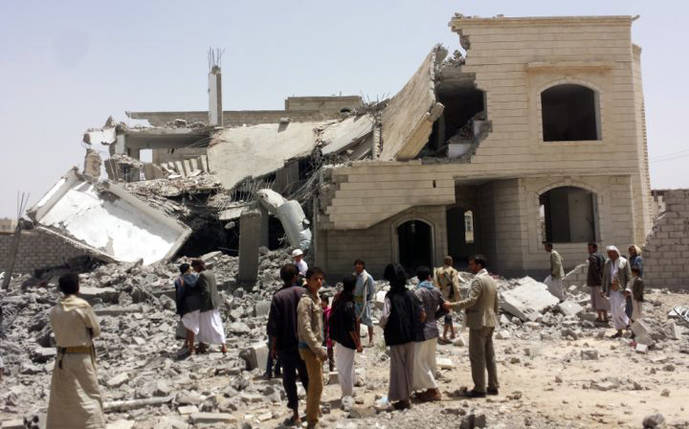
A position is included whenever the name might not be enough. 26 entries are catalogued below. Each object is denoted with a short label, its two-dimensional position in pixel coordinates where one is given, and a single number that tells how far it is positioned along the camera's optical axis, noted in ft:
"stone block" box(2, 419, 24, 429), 17.84
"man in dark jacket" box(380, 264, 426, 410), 18.01
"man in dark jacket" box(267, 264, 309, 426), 17.10
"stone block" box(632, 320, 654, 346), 27.91
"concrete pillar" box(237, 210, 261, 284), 43.16
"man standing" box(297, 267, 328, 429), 16.38
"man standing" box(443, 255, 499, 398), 19.34
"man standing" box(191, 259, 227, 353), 27.53
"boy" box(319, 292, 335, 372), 23.85
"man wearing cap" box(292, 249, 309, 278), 33.58
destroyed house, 49.44
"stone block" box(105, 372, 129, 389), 23.26
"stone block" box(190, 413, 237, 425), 18.44
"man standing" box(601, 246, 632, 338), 30.07
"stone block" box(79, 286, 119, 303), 39.84
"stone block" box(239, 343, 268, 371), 24.97
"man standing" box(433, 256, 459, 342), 29.30
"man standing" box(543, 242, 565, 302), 38.55
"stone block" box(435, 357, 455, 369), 24.35
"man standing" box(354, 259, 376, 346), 27.78
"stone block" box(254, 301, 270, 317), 37.06
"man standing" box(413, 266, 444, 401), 19.16
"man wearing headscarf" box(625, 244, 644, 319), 30.37
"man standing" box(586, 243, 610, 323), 34.30
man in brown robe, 15.17
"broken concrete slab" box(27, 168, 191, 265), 51.24
